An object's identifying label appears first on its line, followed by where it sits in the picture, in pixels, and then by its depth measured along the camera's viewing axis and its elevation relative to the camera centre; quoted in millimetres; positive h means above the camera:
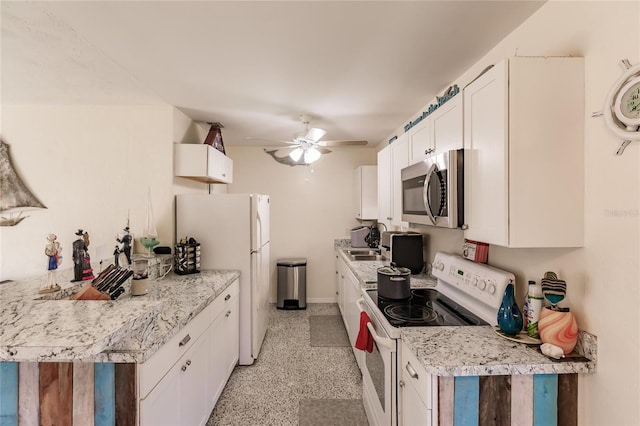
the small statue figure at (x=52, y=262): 1568 -292
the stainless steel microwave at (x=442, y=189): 1438 +126
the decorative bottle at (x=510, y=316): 1246 -469
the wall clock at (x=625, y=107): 920 +367
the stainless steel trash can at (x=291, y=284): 4090 -1073
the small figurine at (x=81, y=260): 1845 -329
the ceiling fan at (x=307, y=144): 2883 +738
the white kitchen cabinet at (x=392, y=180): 2404 +312
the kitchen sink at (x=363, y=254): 3354 -529
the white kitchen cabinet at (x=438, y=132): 1508 +513
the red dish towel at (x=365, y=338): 1753 -798
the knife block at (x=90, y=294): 1479 -448
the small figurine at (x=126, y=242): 2201 -248
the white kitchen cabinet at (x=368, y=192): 3900 +281
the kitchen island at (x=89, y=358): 915 -630
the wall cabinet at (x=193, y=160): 2719 +506
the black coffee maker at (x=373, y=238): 3904 -370
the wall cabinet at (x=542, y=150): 1115 +254
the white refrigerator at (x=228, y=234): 2715 -219
